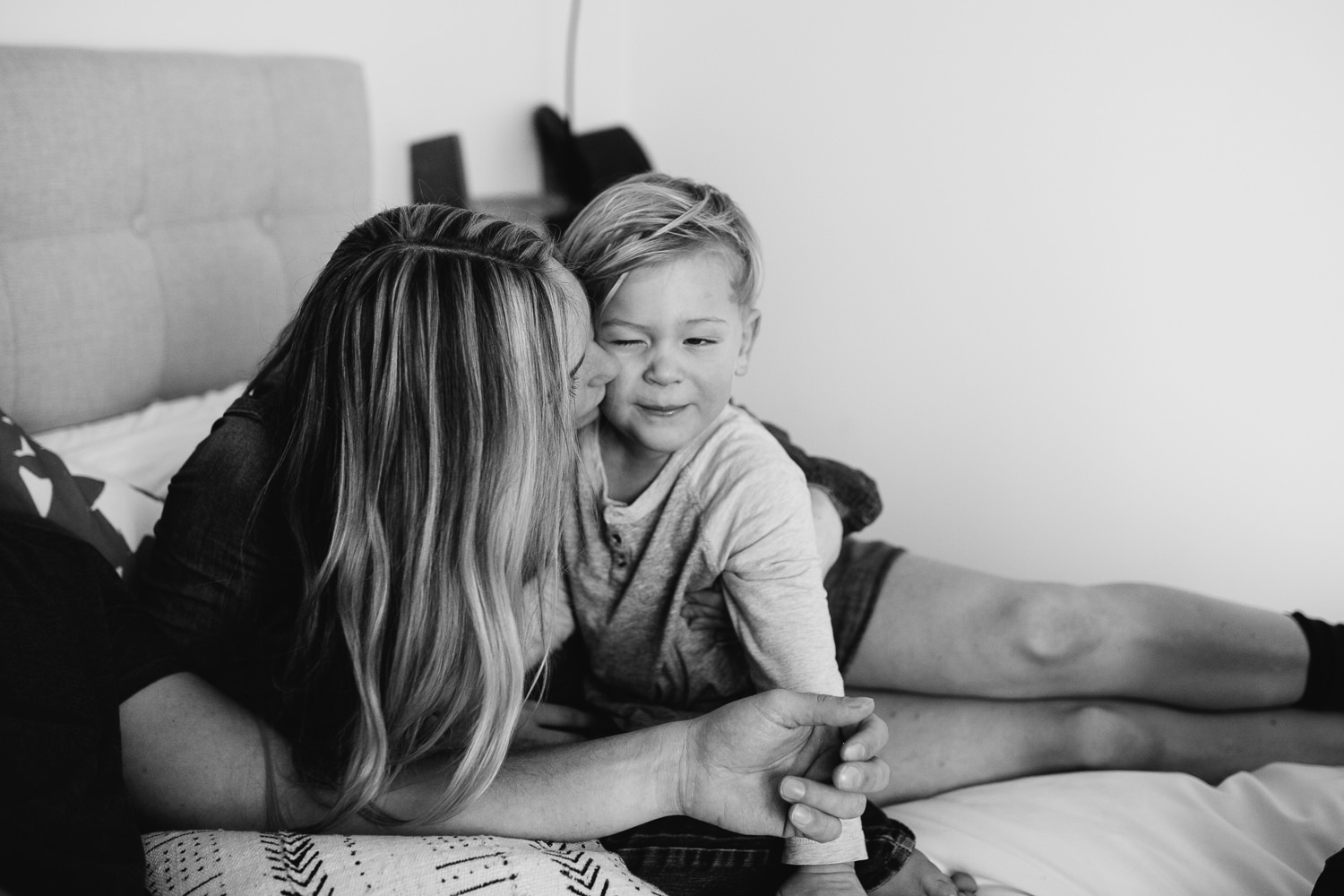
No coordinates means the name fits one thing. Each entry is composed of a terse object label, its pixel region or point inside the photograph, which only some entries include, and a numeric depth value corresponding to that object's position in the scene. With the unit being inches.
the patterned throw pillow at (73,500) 39.6
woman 35.5
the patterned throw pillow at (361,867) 31.4
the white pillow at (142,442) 49.1
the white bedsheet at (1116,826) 42.3
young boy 44.2
